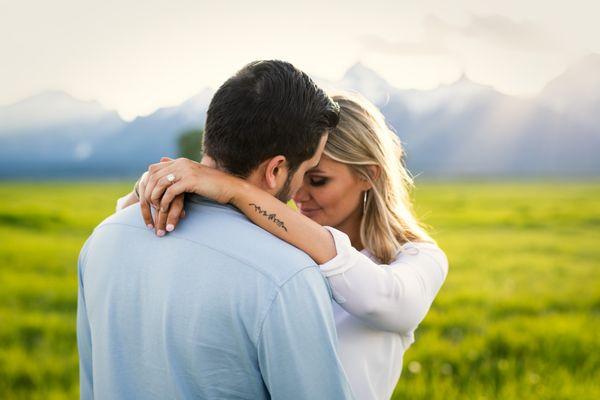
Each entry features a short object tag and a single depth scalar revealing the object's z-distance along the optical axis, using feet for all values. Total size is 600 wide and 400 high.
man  6.01
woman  6.84
